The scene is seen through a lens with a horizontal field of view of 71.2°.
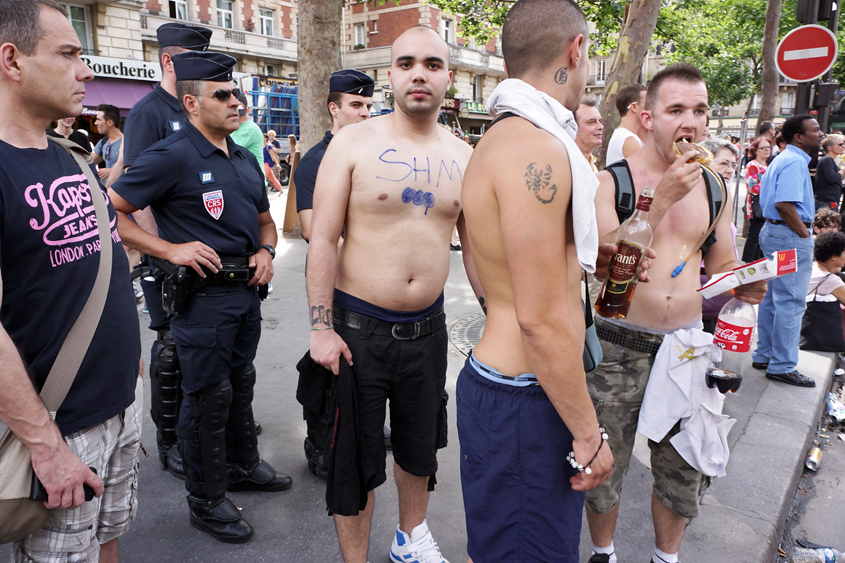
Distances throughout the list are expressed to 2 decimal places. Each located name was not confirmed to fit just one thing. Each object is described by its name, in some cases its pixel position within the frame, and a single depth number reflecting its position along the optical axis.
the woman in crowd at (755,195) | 7.82
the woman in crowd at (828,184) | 8.85
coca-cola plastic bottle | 2.44
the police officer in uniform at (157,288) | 3.30
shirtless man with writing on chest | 2.44
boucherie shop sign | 19.59
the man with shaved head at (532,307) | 1.55
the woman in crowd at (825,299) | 5.37
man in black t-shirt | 1.61
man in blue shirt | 4.93
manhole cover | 5.54
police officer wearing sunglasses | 2.71
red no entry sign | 5.90
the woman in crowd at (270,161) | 16.57
